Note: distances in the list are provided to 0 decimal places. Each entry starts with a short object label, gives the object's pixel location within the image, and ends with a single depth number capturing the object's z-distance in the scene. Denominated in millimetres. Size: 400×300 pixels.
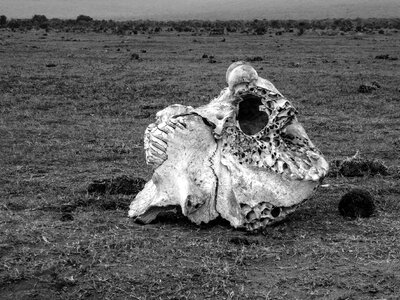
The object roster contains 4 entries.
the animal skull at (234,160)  6070
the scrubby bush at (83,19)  62206
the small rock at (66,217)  6277
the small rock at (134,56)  23116
